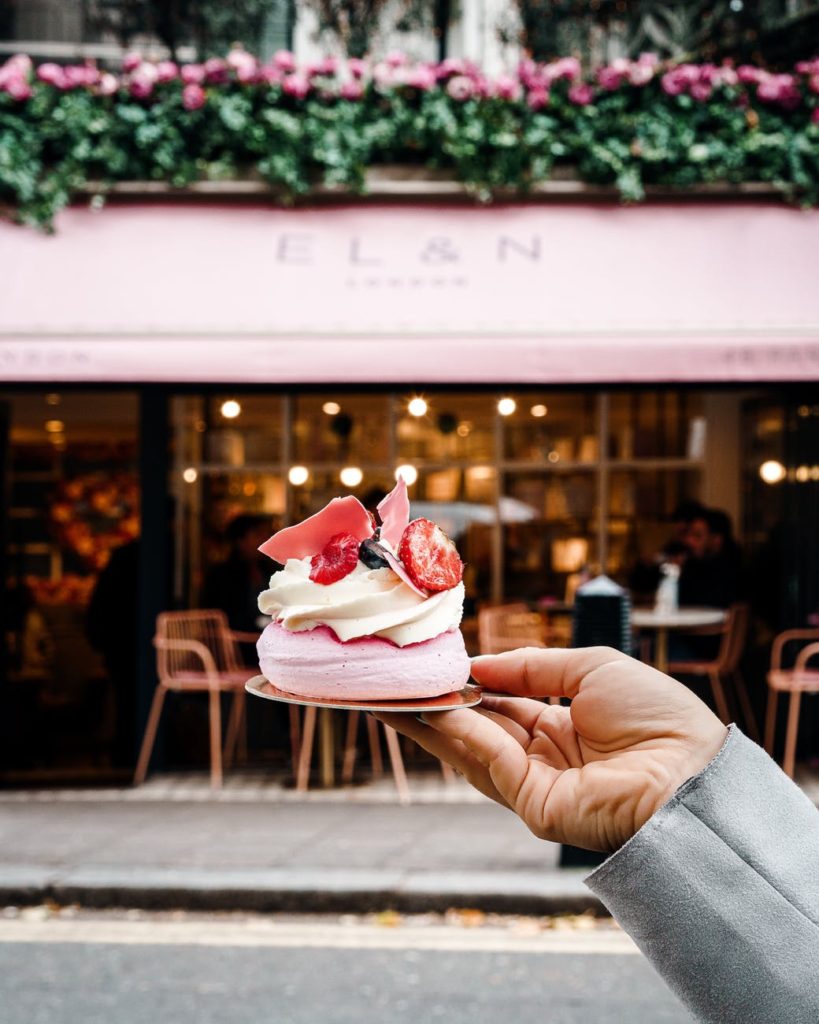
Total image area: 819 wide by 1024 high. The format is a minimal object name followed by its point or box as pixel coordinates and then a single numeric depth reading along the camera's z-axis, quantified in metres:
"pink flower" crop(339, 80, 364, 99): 8.33
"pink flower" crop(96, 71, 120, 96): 8.29
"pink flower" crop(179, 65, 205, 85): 8.30
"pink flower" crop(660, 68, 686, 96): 8.32
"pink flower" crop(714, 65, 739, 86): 8.35
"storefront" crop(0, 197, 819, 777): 7.36
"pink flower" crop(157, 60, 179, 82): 8.30
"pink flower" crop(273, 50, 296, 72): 8.31
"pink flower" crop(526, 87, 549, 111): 8.31
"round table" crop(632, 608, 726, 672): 8.42
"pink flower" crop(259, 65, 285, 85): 8.31
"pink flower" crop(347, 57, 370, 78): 8.38
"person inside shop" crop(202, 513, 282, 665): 9.21
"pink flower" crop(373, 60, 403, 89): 8.34
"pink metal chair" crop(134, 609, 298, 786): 7.88
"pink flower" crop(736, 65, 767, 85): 8.36
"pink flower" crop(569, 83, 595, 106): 8.31
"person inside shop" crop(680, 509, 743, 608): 9.70
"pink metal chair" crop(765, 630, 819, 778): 7.58
